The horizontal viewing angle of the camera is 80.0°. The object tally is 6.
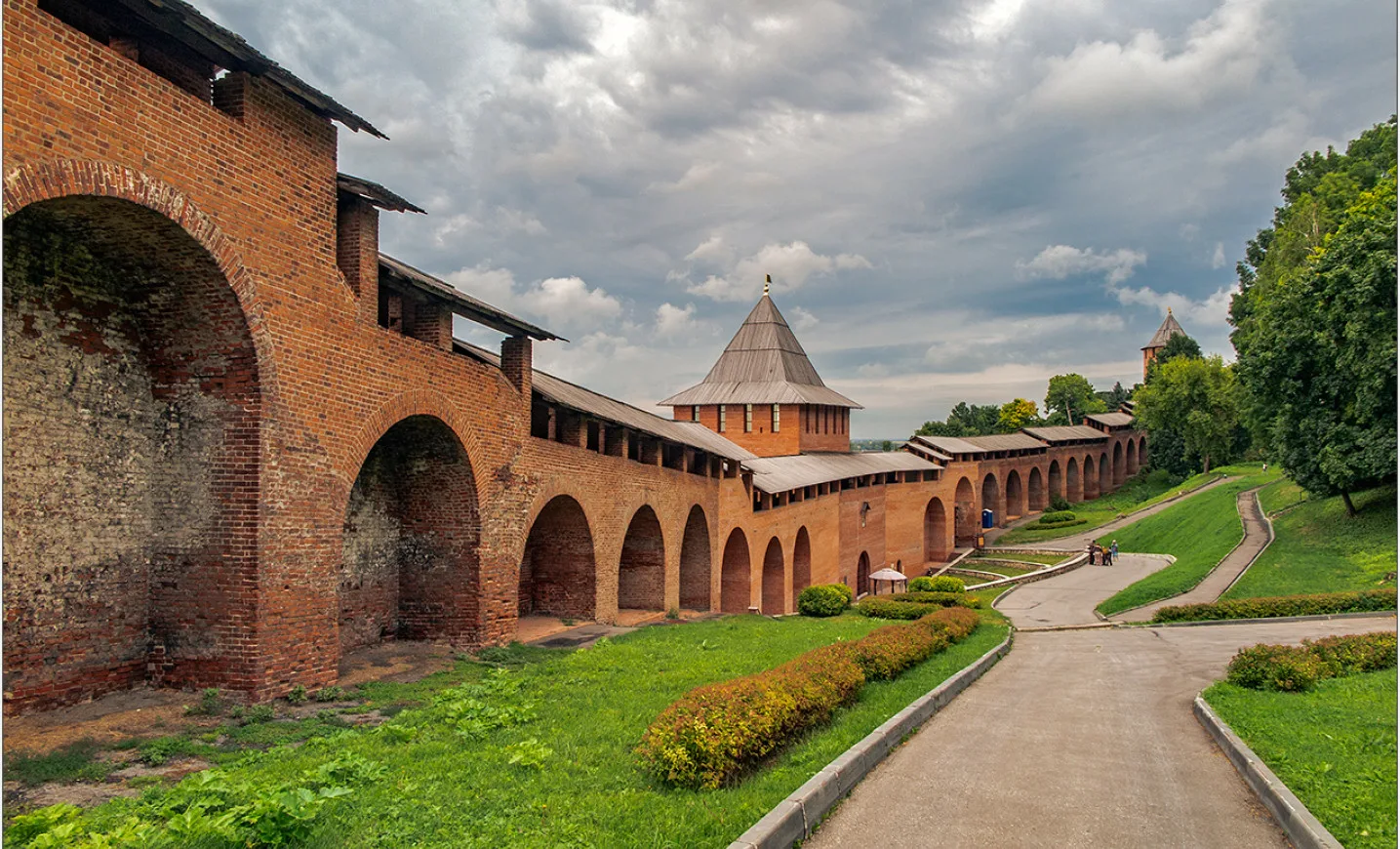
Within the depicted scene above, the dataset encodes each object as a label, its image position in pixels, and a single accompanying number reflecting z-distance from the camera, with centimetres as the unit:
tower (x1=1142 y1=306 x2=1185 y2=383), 7706
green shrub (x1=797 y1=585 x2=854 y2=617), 2167
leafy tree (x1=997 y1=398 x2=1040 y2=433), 8025
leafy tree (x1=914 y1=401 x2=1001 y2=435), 7804
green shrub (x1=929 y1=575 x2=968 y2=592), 2651
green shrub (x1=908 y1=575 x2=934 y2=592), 2727
